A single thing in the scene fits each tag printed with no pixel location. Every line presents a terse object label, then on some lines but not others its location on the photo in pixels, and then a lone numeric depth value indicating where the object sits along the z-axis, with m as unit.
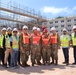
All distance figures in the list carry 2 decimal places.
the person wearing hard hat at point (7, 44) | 3.62
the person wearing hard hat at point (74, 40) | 4.02
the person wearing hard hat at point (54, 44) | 3.88
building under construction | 19.32
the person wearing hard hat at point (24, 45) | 3.70
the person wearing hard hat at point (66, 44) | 3.99
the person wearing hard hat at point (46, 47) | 3.86
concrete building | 29.74
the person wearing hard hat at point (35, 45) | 3.78
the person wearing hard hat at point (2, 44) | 3.73
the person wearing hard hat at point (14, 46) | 3.61
